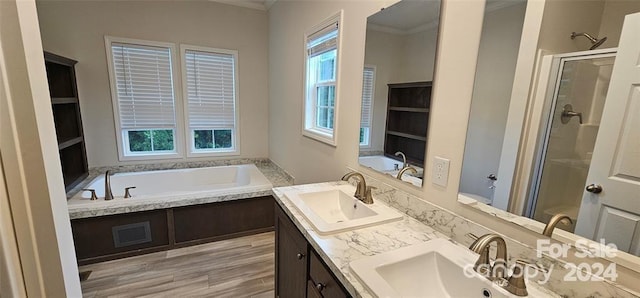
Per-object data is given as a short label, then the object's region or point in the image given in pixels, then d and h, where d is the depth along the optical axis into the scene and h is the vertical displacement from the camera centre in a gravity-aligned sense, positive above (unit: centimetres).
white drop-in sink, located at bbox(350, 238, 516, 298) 88 -58
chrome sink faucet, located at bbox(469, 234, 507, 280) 80 -48
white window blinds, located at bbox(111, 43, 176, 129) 308 +17
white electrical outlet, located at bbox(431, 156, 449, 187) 119 -29
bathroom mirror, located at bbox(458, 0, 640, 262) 73 -2
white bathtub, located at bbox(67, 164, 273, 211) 244 -96
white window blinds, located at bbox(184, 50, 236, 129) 341 +18
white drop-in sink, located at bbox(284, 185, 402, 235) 122 -56
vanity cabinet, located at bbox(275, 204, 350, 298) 107 -79
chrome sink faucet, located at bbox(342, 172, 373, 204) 151 -50
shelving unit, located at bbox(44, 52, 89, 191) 263 -25
